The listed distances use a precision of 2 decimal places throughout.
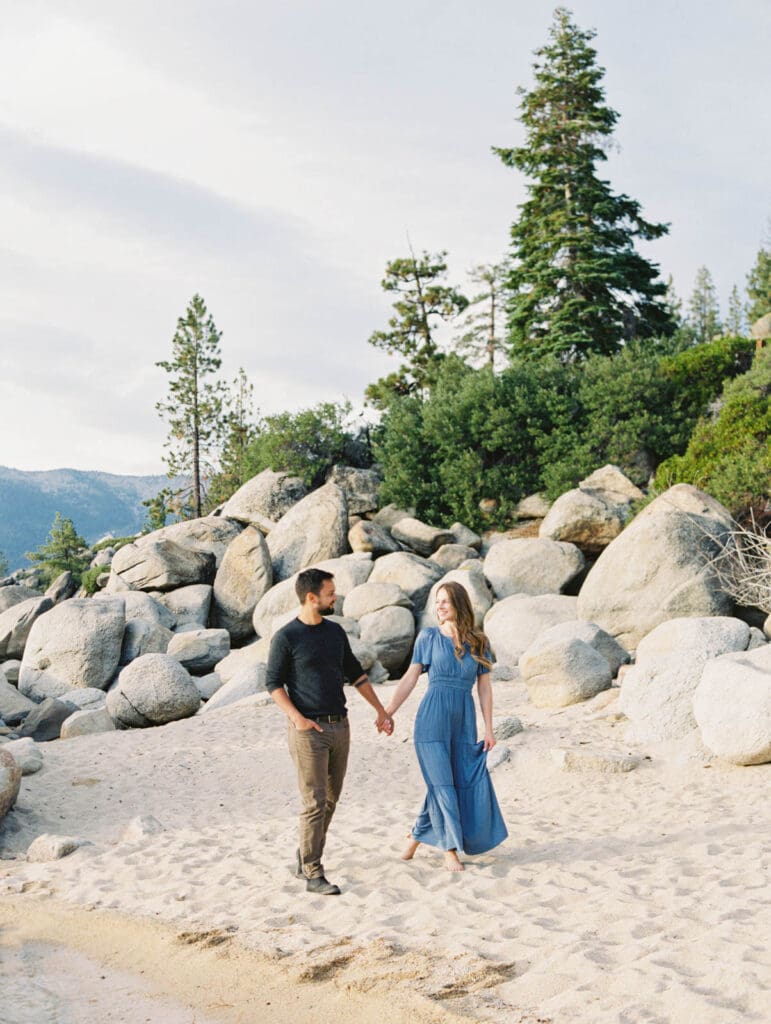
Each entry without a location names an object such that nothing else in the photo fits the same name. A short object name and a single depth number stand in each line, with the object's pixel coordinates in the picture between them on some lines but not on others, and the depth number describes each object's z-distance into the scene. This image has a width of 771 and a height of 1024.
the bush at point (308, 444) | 23.53
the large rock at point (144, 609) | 18.73
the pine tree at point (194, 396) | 33.22
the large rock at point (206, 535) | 21.97
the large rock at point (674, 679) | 9.66
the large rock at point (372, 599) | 16.67
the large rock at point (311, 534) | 20.56
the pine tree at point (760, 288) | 42.78
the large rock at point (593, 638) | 12.16
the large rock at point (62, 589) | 26.17
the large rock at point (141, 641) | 17.28
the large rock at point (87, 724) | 13.07
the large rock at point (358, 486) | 22.86
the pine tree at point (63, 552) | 33.06
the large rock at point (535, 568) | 17.44
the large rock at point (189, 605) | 19.48
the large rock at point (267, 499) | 22.94
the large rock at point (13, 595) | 23.61
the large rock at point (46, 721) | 13.53
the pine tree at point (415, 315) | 29.69
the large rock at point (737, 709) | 8.41
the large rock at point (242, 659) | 15.78
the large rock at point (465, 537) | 20.88
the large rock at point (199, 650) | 16.78
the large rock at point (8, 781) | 8.70
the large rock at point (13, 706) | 14.98
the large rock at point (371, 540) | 20.11
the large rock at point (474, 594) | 16.44
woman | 6.50
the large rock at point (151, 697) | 13.24
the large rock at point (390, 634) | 15.71
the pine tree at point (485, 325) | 35.78
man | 6.18
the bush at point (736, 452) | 17.03
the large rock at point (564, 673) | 11.41
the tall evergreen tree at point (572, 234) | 26.39
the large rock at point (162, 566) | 20.39
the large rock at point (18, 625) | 19.92
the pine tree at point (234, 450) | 30.76
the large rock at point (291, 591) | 18.45
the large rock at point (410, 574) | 17.62
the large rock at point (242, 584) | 19.88
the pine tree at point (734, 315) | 55.41
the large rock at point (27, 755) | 10.51
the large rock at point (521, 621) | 14.61
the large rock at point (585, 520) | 18.25
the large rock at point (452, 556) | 19.44
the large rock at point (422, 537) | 20.61
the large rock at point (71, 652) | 16.58
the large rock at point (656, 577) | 13.96
